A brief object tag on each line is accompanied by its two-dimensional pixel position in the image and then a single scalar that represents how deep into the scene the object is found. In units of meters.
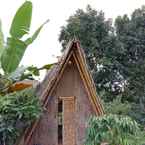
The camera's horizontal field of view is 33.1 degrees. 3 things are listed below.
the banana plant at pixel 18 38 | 5.05
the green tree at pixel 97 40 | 9.15
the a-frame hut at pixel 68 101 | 5.42
